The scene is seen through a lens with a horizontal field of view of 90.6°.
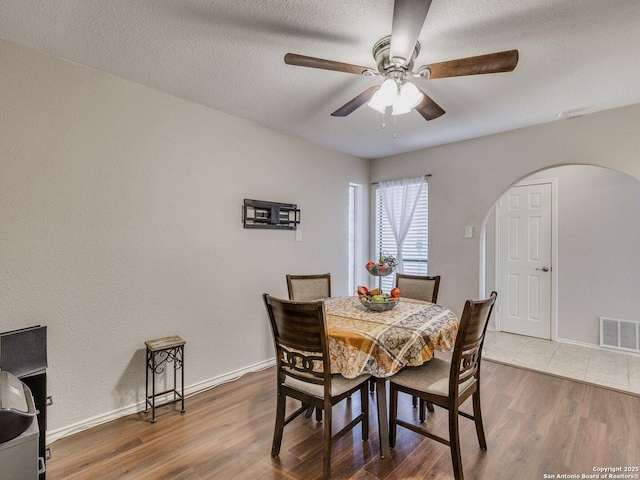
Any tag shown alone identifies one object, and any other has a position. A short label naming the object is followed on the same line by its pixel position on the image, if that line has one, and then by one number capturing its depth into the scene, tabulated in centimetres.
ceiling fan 132
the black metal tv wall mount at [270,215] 302
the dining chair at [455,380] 162
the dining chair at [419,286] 273
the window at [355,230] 436
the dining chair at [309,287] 280
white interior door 402
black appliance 155
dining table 166
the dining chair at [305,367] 160
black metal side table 226
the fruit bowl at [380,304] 214
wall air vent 346
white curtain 404
